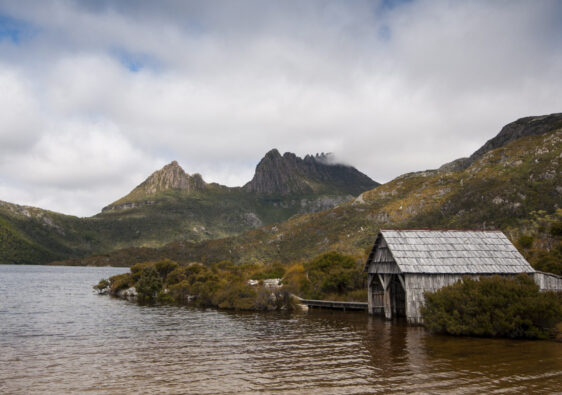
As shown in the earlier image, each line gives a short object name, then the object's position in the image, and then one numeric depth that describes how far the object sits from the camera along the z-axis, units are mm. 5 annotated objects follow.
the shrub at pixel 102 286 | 72625
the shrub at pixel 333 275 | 47781
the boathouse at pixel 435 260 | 29438
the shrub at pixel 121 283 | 69938
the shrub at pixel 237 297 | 45719
